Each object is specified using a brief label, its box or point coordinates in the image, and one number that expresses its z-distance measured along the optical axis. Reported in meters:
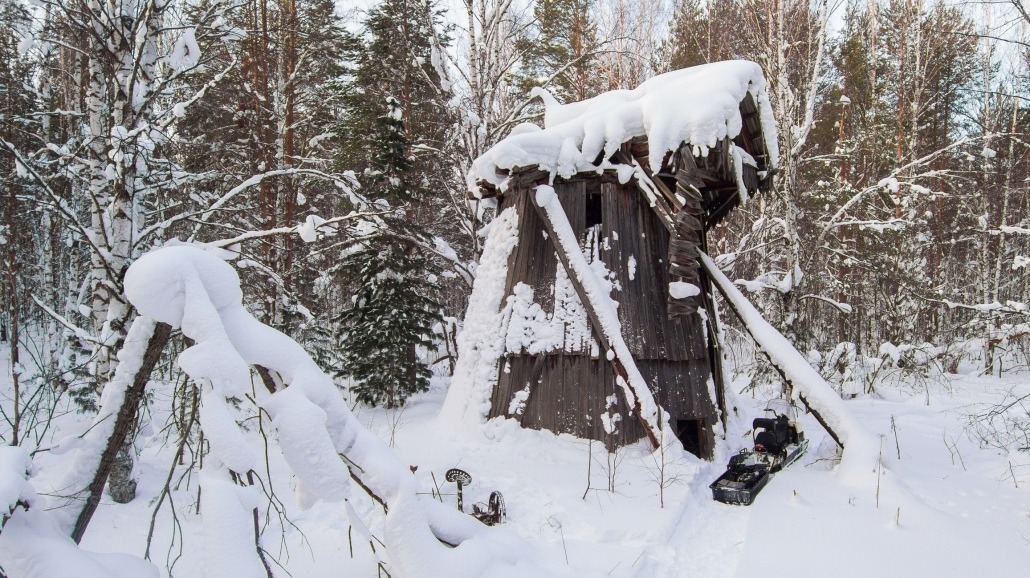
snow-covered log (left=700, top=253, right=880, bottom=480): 6.62
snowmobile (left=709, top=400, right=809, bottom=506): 6.25
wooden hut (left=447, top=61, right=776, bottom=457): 7.28
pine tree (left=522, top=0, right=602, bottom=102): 16.23
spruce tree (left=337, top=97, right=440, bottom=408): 11.06
